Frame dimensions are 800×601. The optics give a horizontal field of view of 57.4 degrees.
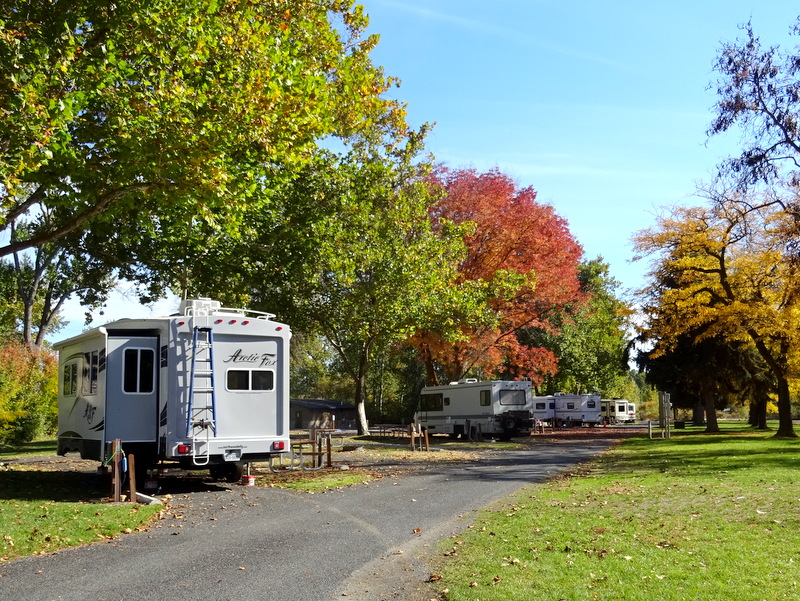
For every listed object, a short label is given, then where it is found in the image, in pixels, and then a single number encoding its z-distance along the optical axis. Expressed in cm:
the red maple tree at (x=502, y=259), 3244
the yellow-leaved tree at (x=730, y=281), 2570
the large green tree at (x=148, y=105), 1063
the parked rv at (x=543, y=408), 5219
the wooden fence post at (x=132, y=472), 1173
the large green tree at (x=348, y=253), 2248
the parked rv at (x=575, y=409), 5319
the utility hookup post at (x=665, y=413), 3303
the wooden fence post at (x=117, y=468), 1169
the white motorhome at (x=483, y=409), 3122
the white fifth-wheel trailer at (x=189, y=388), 1287
